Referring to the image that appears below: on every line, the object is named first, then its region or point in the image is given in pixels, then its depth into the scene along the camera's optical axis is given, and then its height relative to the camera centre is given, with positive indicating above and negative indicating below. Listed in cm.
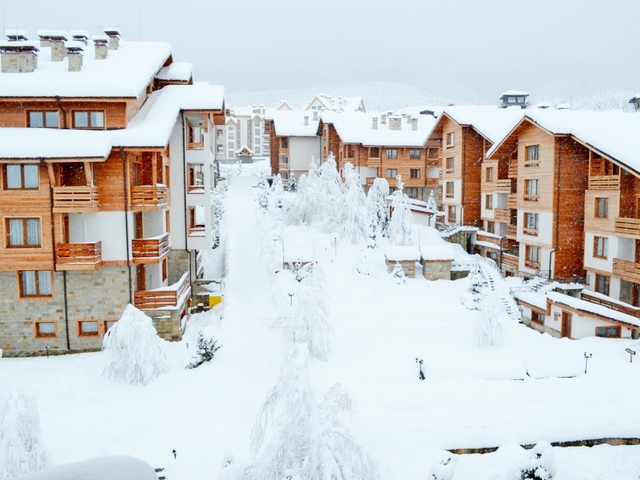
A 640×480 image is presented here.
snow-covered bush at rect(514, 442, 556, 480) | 1205 -614
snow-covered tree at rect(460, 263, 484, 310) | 2775 -490
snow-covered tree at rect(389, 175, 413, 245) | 3716 -138
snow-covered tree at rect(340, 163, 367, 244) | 3800 -101
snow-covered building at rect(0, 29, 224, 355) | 2116 +31
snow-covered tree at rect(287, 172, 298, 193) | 6072 +247
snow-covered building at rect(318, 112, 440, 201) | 5591 +573
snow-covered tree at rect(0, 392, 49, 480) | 1110 -510
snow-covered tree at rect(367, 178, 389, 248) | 3922 -73
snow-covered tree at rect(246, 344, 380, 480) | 909 -435
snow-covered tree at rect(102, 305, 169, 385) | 1814 -511
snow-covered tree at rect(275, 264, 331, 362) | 1962 -458
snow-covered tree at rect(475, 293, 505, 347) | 2178 -514
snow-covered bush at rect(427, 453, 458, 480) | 1156 -599
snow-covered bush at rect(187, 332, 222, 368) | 1945 -556
